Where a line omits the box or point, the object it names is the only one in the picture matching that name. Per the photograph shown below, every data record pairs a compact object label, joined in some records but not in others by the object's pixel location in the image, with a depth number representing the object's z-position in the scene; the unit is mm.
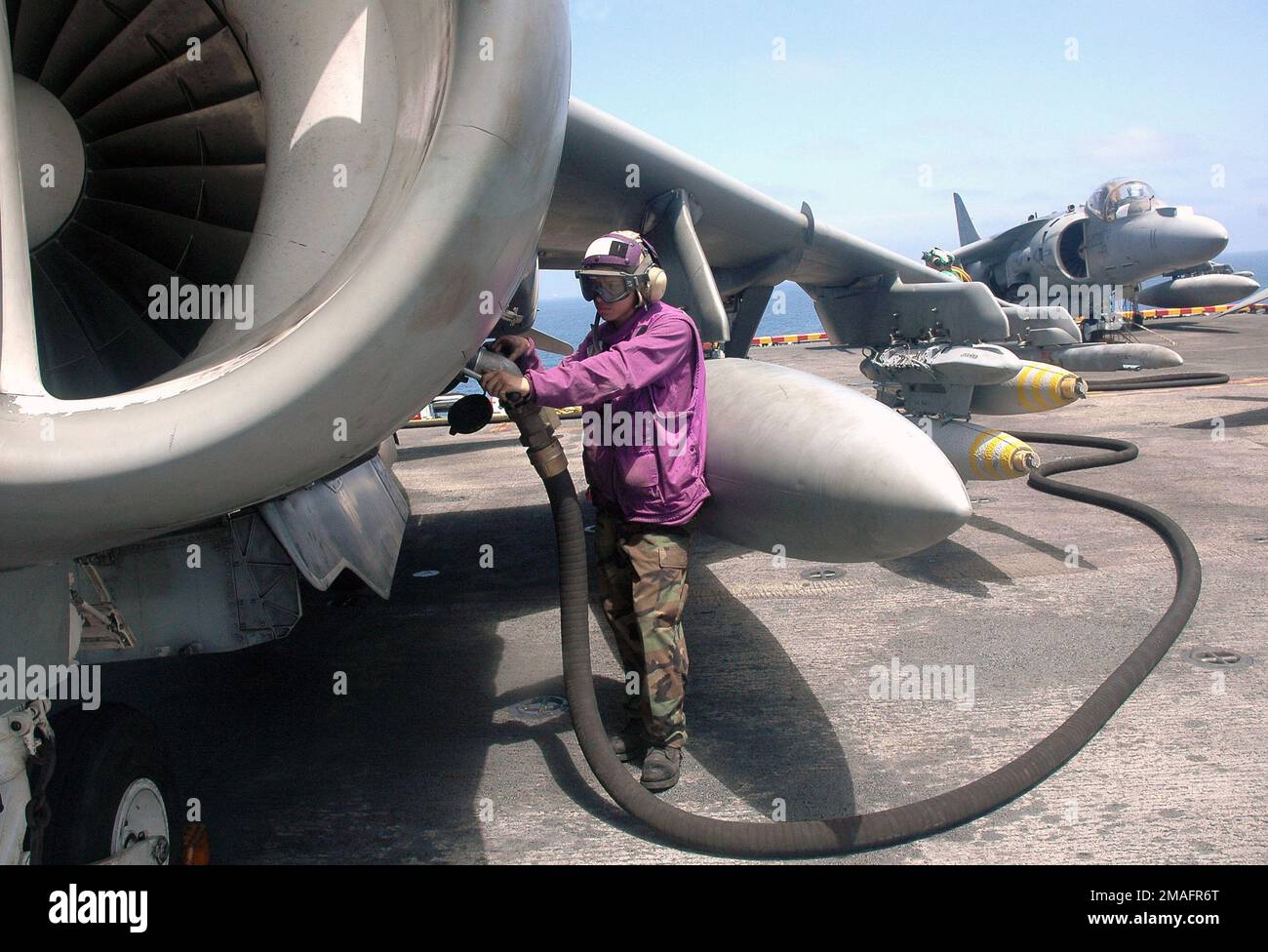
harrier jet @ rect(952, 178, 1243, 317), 18625
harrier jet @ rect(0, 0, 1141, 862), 1935
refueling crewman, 3686
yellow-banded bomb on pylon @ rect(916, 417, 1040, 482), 6809
